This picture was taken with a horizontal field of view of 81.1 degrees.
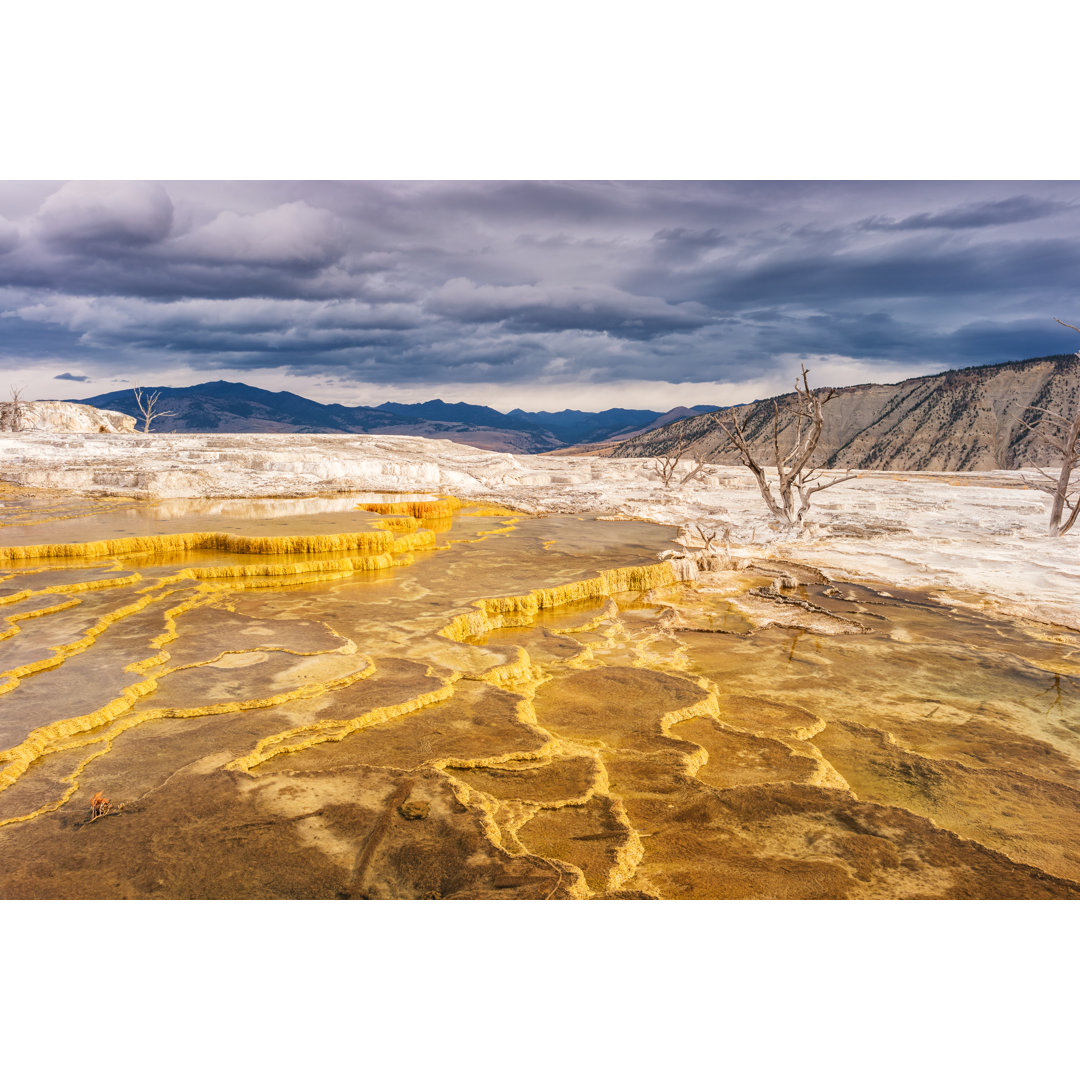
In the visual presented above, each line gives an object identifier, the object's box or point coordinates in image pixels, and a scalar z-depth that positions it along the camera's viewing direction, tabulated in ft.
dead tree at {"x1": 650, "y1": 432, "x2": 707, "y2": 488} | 77.82
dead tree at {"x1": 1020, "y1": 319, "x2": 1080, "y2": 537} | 39.70
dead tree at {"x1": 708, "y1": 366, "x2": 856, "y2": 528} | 41.73
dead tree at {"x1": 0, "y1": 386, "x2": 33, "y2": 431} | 90.79
